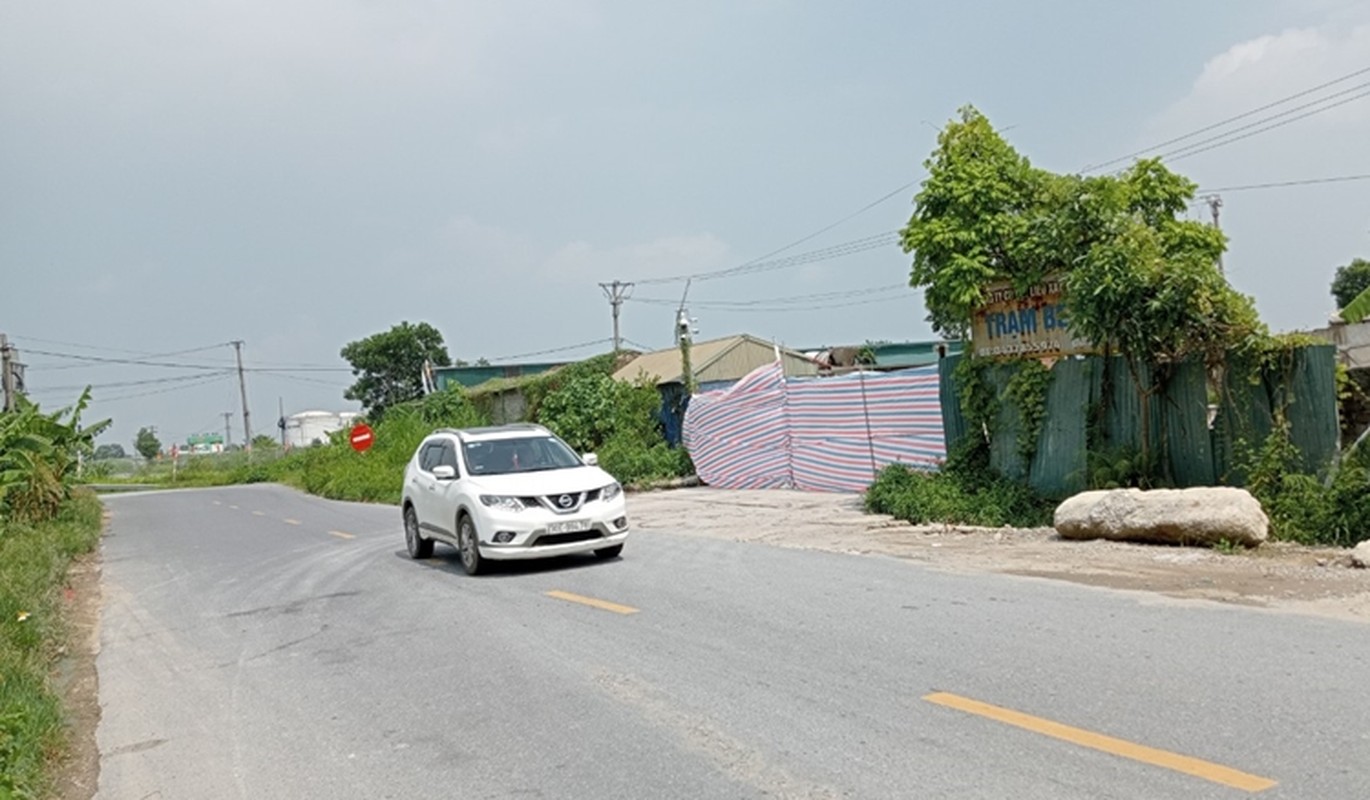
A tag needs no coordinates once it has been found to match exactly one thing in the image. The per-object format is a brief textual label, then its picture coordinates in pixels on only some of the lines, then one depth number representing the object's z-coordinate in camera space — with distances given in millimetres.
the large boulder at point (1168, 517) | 10977
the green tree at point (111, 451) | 107375
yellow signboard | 14844
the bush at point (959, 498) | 14609
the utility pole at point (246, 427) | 74938
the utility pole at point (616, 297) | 60031
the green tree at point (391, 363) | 73188
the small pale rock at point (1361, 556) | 9602
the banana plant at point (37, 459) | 20438
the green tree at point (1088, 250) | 12492
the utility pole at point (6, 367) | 38062
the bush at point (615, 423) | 26172
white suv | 12406
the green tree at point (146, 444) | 131500
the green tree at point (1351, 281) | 52125
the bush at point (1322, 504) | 10914
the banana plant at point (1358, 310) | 12550
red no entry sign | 37762
